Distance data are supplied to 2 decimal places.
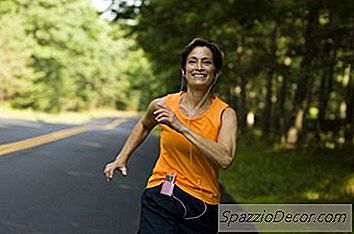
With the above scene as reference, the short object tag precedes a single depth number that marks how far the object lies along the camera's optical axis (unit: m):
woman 3.25
